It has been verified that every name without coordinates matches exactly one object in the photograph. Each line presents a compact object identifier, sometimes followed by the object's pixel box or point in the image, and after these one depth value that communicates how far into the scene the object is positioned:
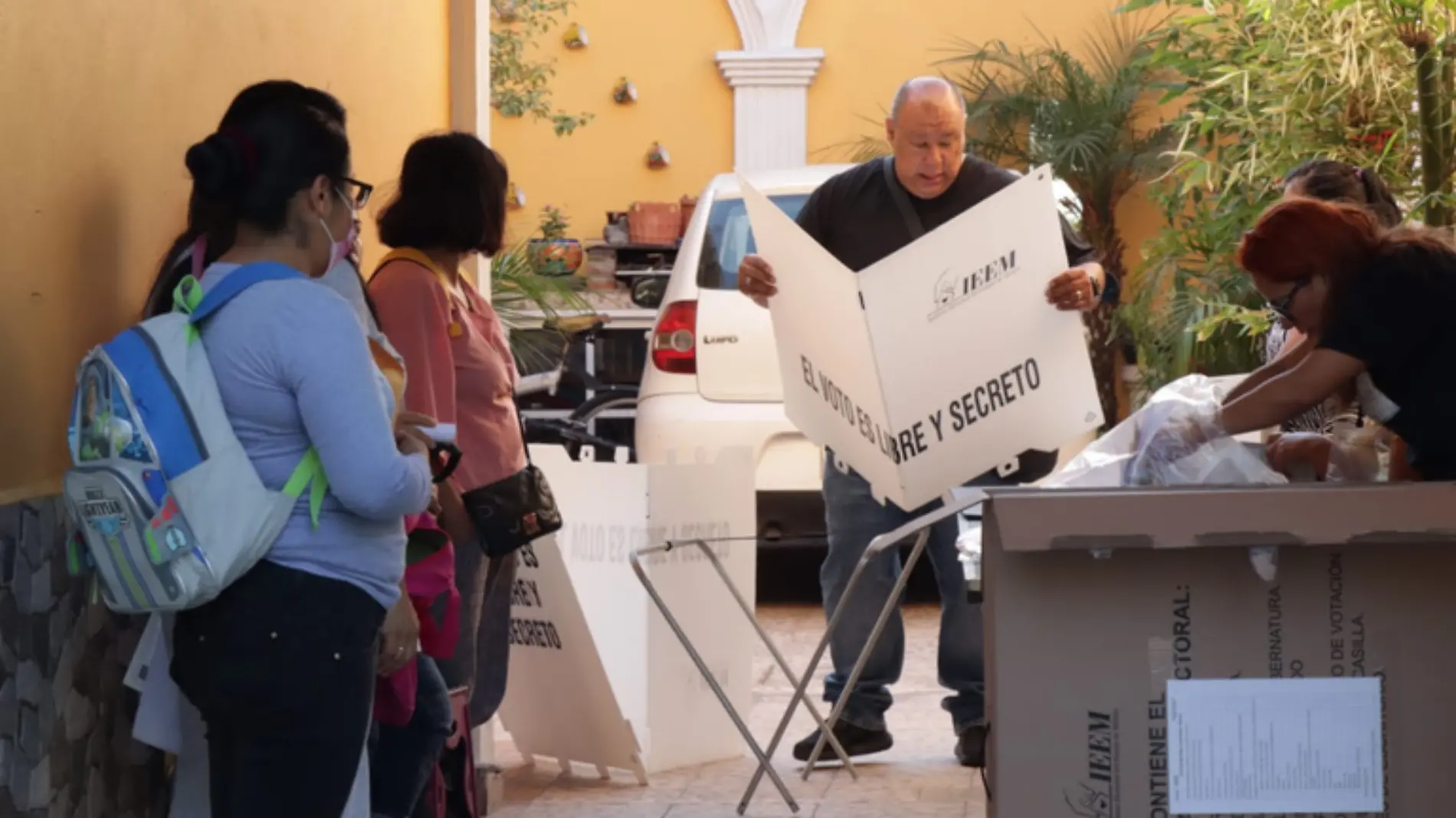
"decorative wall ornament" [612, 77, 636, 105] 15.91
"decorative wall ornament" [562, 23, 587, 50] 15.90
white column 15.72
